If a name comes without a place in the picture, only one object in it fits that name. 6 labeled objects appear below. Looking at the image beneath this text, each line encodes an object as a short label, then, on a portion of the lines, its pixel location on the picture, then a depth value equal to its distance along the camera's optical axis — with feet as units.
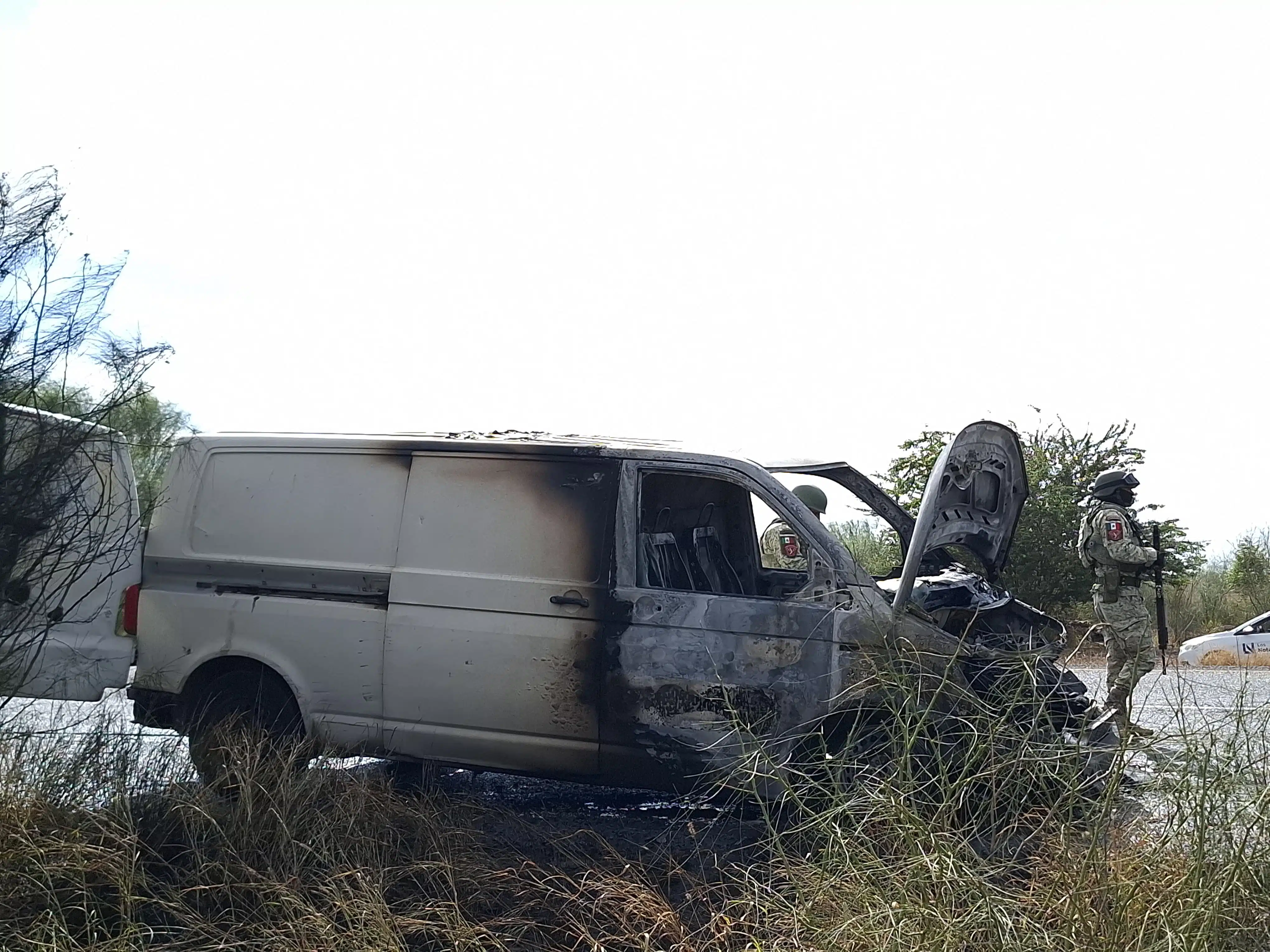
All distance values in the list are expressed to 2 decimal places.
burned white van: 17.34
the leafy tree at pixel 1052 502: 49.47
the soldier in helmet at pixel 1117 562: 28.73
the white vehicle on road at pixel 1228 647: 43.39
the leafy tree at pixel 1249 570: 63.41
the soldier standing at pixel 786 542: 20.97
